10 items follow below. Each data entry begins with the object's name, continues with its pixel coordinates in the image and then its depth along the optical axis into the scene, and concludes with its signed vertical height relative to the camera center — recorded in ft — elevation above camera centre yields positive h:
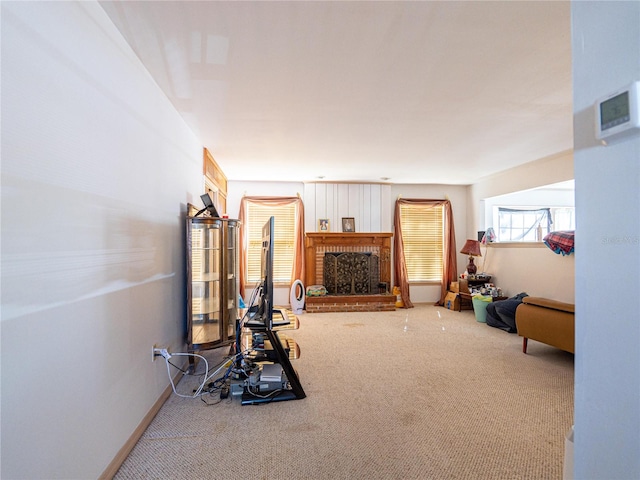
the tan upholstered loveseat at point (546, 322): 9.61 -2.73
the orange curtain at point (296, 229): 19.06 +0.67
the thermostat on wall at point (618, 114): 1.99 +0.80
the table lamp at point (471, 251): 18.57 -0.76
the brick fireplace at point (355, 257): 18.54 -1.32
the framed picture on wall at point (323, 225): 19.65 +0.90
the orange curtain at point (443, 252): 20.17 -0.88
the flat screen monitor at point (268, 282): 7.52 -0.99
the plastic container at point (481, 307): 16.12 -3.51
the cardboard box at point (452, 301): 18.85 -3.76
